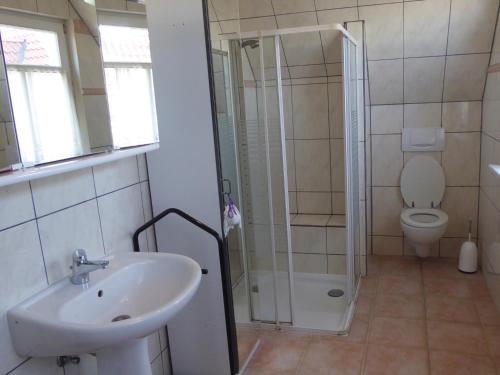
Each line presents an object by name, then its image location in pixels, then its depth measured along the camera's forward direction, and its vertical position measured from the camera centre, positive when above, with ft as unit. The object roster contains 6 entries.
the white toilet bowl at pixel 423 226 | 11.02 -3.31
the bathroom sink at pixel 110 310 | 4.21 -2.04
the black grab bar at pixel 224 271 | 6.52 -2.49
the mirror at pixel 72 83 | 4.44 +0.39
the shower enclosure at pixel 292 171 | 7.54 -1.46
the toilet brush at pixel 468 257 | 11.22 -4.19
